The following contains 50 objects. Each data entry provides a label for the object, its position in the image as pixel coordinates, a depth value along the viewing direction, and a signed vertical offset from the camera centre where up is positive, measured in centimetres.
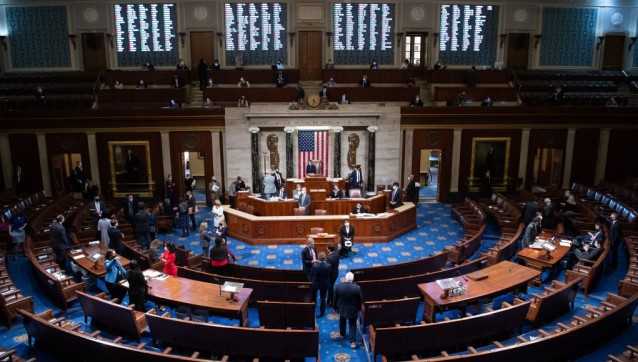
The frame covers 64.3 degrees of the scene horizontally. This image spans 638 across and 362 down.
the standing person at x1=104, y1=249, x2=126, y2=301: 863 -337
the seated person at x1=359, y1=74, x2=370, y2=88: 1917 -35
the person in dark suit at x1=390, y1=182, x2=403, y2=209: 1487 -359
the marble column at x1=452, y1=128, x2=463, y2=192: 1795 -298
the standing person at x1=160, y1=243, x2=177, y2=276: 913 -336
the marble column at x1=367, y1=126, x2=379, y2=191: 1753 -264
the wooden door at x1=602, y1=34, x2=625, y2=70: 2178 +88
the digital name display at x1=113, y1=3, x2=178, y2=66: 2033 +151
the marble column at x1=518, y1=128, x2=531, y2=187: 1806 -293
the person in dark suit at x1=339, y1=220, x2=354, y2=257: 1221 -386
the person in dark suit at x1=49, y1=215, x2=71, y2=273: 1041 -350
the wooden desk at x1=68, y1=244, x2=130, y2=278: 958 -365
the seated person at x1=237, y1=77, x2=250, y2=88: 1882 -43
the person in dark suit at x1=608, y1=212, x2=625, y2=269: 1089 -354
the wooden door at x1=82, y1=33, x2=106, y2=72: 2050 +80
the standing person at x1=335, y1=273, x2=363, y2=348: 771 -342
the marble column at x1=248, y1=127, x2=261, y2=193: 1733 -271
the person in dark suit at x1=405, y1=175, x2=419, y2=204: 1614 -369
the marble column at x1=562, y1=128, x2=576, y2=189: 1809 -293
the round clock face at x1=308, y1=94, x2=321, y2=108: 1708 -94
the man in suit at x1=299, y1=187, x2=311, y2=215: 1409 -350
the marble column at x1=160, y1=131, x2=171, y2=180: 1756 -276
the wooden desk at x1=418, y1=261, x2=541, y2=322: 809 -352
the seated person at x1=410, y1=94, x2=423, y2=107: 1786 -102
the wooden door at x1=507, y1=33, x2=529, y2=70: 2139 +94
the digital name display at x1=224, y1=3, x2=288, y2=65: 2044 +157
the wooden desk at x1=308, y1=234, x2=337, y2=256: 1233 -403
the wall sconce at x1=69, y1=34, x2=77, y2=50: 2051 +135
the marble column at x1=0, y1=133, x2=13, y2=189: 1720 -297
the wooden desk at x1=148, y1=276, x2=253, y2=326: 779 -349
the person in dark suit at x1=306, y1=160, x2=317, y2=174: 1652 -304
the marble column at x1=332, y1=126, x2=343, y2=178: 1748 -281
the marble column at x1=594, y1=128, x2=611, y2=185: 1808 -292
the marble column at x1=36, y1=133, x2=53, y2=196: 1727 -306
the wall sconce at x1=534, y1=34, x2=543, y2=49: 2144 +140
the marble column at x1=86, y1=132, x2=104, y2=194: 1739 -299
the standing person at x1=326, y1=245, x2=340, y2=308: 913 -351
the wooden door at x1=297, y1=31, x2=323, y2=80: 2055 +73
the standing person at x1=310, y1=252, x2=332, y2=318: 870 -346
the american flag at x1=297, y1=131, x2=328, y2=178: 1759 -258
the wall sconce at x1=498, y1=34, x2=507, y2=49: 2130 +135
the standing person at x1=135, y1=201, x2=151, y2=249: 1241 -376
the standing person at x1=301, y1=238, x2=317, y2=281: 938 -335
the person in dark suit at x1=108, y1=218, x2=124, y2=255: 1102 -357
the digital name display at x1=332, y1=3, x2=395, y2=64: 2061 +162
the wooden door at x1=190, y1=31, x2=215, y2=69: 2058 +102
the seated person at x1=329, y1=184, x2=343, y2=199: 1489 -348
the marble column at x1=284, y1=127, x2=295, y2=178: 1733 -279
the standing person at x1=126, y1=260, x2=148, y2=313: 787 -330
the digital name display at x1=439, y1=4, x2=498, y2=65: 2106 +158
